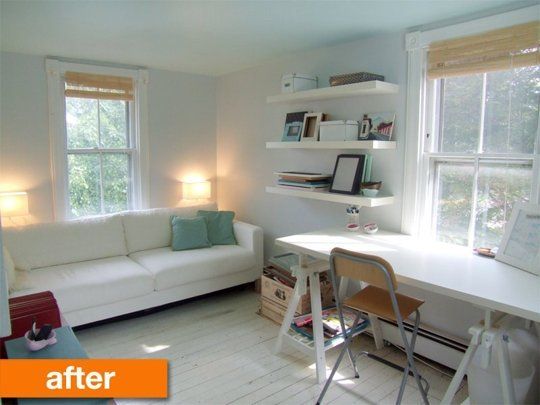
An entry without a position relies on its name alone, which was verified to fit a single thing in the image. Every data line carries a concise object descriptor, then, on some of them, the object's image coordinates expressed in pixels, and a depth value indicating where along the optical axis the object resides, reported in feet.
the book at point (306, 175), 10.30
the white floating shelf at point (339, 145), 8.90
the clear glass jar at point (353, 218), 9.74
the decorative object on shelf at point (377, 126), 9.32
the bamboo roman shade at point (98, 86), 12.18
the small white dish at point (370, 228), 9.33
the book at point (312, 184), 10.33
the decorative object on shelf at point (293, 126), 11.17
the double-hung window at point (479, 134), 7.43
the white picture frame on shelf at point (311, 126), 10.59
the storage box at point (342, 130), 9.66
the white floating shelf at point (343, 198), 9.05
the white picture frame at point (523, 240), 6.77
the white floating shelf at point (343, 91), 8.75
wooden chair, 6.25
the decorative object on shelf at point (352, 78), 9.06
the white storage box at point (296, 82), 10.67
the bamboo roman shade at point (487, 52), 7.18
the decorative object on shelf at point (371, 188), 9.16
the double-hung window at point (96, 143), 12.22
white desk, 5.63
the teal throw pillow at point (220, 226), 12.82
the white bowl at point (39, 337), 5.23
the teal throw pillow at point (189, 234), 12.19
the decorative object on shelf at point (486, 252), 7.67
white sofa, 9.68
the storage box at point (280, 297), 10.23
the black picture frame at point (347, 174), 9.68
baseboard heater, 8.15
